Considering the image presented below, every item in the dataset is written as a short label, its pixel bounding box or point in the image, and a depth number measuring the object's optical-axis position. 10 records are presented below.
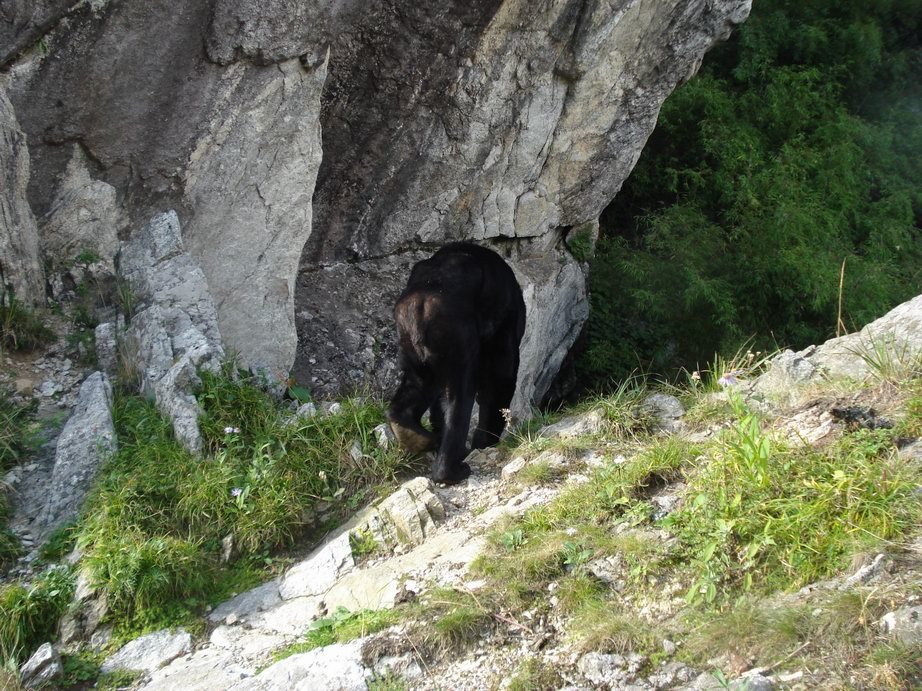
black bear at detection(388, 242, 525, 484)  5.80
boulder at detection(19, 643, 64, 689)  4.09
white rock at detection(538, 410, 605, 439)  5.63
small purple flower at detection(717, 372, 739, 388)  4.42
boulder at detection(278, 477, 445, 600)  4.83
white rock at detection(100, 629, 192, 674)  4.32
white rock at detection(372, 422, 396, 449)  5.85
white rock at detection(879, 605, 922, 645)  3.25
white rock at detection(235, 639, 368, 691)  3.69
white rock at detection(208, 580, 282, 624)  4.66
